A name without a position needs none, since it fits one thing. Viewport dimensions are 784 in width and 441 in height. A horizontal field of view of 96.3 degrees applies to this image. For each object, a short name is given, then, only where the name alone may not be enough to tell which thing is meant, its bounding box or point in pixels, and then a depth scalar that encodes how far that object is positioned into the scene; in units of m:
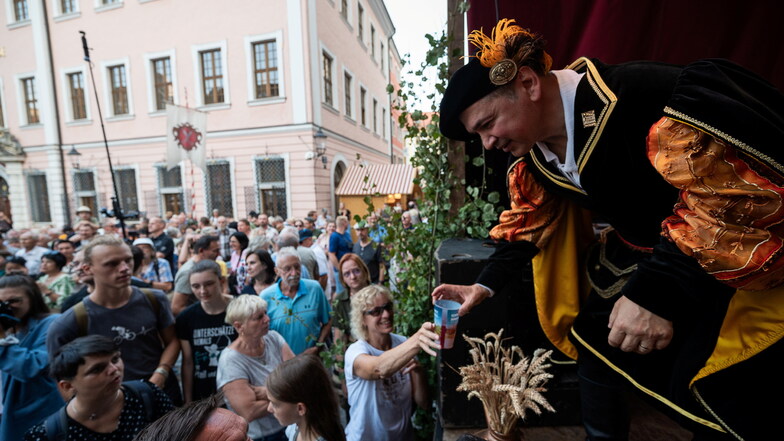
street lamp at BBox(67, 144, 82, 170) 15.42
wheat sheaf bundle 1.09
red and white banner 9.32
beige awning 15.38
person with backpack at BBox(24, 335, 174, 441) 1.79
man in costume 0.81
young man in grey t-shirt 2.49
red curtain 1.86
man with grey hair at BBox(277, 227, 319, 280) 4.85
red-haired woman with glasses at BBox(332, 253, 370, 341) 3.68
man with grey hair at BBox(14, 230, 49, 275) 5.73
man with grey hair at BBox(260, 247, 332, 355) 3.31
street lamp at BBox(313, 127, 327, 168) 13.20
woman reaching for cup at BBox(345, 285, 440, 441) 2.10
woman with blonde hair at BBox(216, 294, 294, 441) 2.29
